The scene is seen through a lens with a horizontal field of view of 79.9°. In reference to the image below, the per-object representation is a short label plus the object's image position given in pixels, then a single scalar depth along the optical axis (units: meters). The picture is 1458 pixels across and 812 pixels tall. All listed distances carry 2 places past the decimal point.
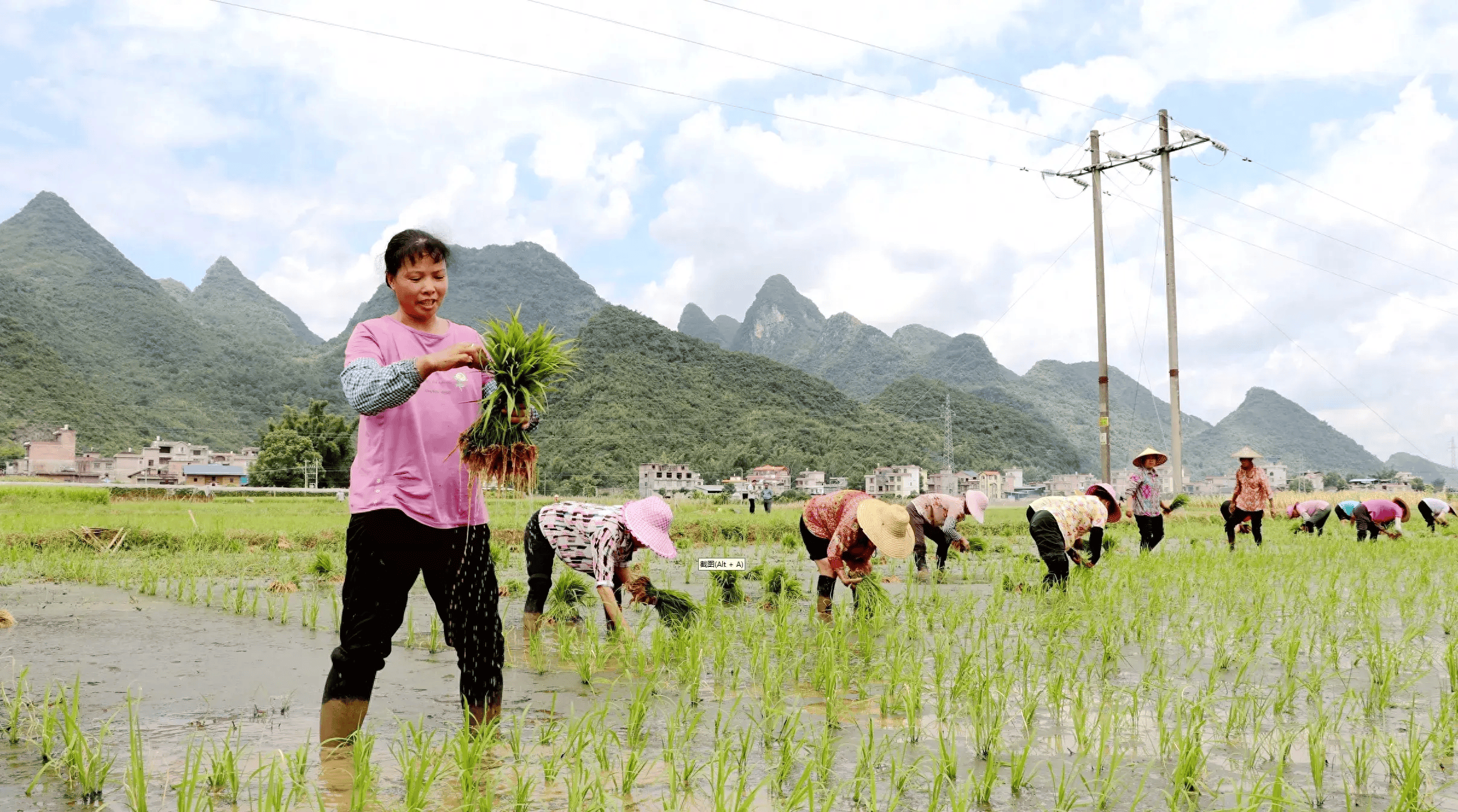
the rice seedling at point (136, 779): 2.21
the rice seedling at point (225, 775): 2.48
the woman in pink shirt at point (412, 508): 2.67
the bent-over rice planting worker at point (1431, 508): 15.36
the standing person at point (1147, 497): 9.66
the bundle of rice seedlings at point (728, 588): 6.78
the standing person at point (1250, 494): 12.09
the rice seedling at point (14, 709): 3.15
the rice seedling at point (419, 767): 2.25
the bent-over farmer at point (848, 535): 5.47
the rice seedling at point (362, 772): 2.22
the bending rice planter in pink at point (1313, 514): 14.80
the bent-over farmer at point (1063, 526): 6.91
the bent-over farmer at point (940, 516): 8.70
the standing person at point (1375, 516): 12.91
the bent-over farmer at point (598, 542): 4.93
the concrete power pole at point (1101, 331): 16.11
